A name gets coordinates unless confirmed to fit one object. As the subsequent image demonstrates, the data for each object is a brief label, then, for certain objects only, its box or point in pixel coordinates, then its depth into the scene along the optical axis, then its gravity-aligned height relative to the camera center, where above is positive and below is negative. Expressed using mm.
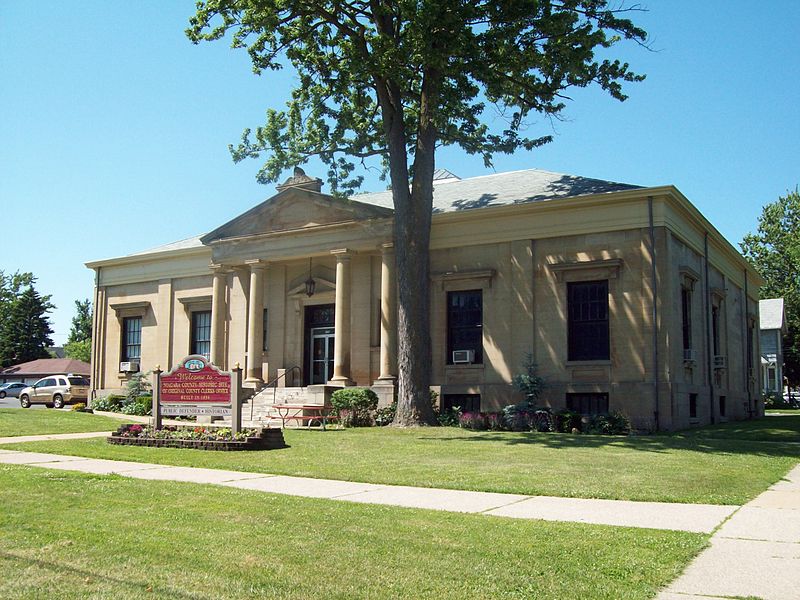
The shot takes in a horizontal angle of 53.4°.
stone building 26156 +2709
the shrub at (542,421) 25281 -1701
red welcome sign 18578 -409
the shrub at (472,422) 25891 -1769
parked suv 45031 -1404
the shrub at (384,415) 27047 -1630
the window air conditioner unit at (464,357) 28734 +378
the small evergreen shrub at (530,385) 26578 -590
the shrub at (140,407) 32031 -1641
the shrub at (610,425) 24484 -1758
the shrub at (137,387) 34938 -920
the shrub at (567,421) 25031 -1670
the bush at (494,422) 25891 -1772
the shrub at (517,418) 25652 -1621
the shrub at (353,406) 26453 -1307
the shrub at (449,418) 27047 -1724
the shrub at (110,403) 34875 -1607
